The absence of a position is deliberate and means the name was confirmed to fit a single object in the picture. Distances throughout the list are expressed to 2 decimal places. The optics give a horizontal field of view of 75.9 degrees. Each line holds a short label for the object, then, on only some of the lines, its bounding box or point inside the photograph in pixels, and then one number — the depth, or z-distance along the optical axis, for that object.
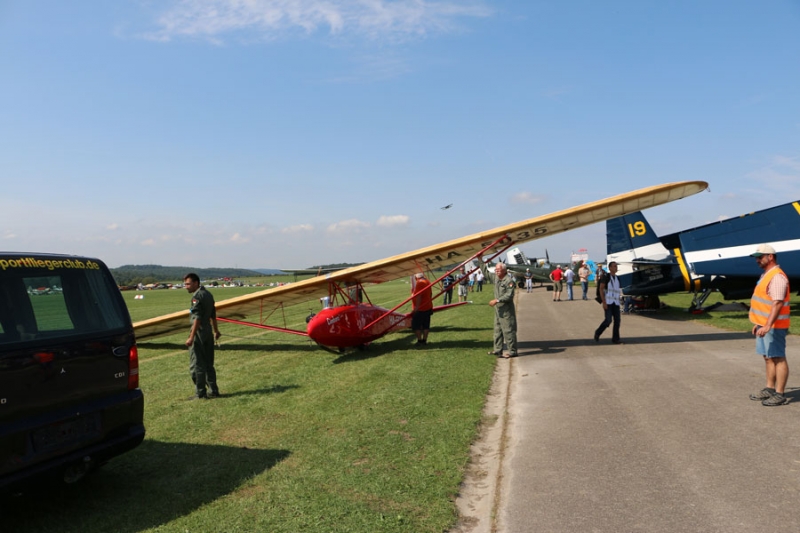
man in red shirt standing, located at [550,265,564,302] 29.51
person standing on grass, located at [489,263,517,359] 10.49
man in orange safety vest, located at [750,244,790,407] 6.07
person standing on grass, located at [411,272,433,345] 12.67
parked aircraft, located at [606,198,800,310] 16.78
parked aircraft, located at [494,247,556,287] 43.88
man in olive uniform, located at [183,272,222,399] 7.68
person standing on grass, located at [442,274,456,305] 25.27
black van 3.60
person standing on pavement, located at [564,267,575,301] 28.75
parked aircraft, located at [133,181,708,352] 10.78
